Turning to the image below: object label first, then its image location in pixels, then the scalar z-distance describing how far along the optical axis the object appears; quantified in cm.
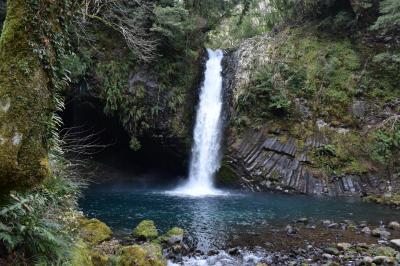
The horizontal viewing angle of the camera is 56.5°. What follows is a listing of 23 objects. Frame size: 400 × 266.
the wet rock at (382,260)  891
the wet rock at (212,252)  975
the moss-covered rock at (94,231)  894
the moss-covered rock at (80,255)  537
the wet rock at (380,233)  1125
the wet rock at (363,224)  1226
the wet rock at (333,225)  1227
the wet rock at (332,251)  975
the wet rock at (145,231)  1062
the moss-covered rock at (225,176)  1998
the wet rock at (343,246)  1004
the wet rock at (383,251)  945
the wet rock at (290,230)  1164
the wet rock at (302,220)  1285
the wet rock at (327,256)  944
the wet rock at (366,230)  1158
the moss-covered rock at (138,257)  757
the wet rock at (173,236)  1029
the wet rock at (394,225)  1200
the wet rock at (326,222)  1256
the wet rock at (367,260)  889
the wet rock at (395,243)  1009
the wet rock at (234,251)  985
